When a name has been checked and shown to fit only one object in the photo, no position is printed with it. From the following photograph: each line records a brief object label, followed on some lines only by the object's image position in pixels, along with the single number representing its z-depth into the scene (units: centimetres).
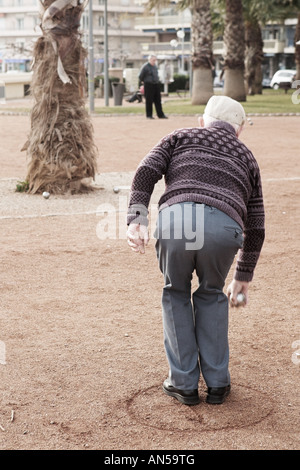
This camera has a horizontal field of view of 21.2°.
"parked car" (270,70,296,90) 5461
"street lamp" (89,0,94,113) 2653
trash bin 3347
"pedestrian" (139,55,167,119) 2302
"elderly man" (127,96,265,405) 396
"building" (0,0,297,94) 8025
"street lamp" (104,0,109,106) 3262
